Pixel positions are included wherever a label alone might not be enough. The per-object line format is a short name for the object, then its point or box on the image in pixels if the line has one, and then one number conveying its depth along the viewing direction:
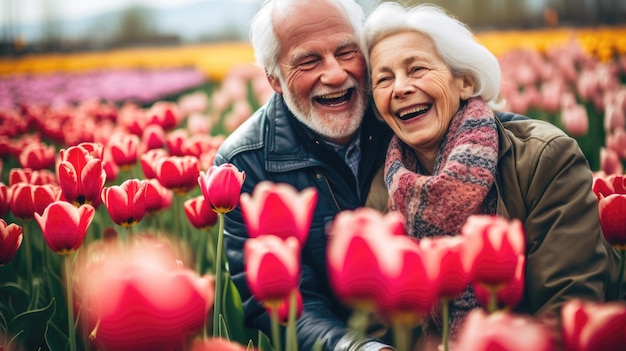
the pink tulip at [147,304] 0.87
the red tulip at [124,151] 1.87
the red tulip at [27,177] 1.73
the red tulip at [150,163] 1.72
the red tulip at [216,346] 0.98
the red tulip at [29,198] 1.58
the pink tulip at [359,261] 1.08
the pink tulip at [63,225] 1.39
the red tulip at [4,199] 1.63
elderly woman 1.47
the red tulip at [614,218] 1.43
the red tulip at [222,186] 1.40
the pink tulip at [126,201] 1.49
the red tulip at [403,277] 1.07
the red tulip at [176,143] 1.95
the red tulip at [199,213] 1.61
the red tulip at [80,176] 1.50
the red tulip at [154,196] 1.66
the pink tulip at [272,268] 1.19
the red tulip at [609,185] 1.52
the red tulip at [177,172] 1.68
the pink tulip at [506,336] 0.91
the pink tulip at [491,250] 1.23
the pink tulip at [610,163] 1.79
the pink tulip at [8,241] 1.47
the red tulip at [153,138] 2.05
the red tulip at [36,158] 1.96
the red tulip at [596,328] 1.00
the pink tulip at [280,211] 1.26
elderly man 1.73
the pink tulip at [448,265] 1.15
